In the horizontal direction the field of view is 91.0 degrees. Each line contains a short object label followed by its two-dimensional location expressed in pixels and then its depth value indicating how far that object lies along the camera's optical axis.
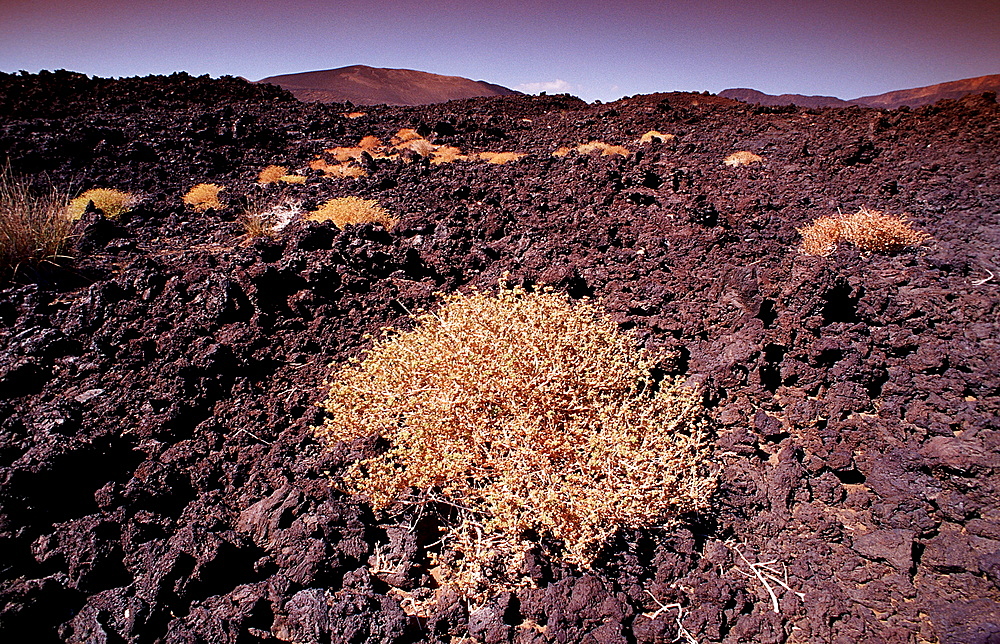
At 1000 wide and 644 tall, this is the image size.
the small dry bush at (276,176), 7.98
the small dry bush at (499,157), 8.84
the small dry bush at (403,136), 11.77
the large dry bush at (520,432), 2.06
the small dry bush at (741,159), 7.70
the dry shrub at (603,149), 9.44
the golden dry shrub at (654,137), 10.29
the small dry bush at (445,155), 9.22
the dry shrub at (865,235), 4.39
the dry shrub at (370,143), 11.06
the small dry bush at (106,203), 5.80
